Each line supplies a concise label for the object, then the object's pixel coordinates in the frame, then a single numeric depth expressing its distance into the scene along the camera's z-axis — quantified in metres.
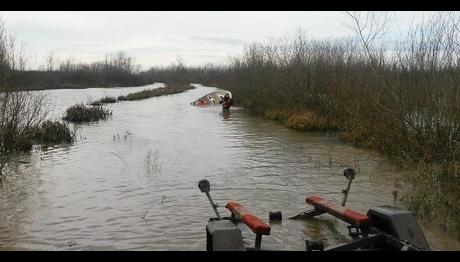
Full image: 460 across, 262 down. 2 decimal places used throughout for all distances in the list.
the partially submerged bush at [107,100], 40.83
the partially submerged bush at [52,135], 17.35
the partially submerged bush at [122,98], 46.17
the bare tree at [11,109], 11.84
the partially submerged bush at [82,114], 25.33
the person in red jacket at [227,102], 33.41
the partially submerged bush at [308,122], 20.84
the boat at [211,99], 39.69
